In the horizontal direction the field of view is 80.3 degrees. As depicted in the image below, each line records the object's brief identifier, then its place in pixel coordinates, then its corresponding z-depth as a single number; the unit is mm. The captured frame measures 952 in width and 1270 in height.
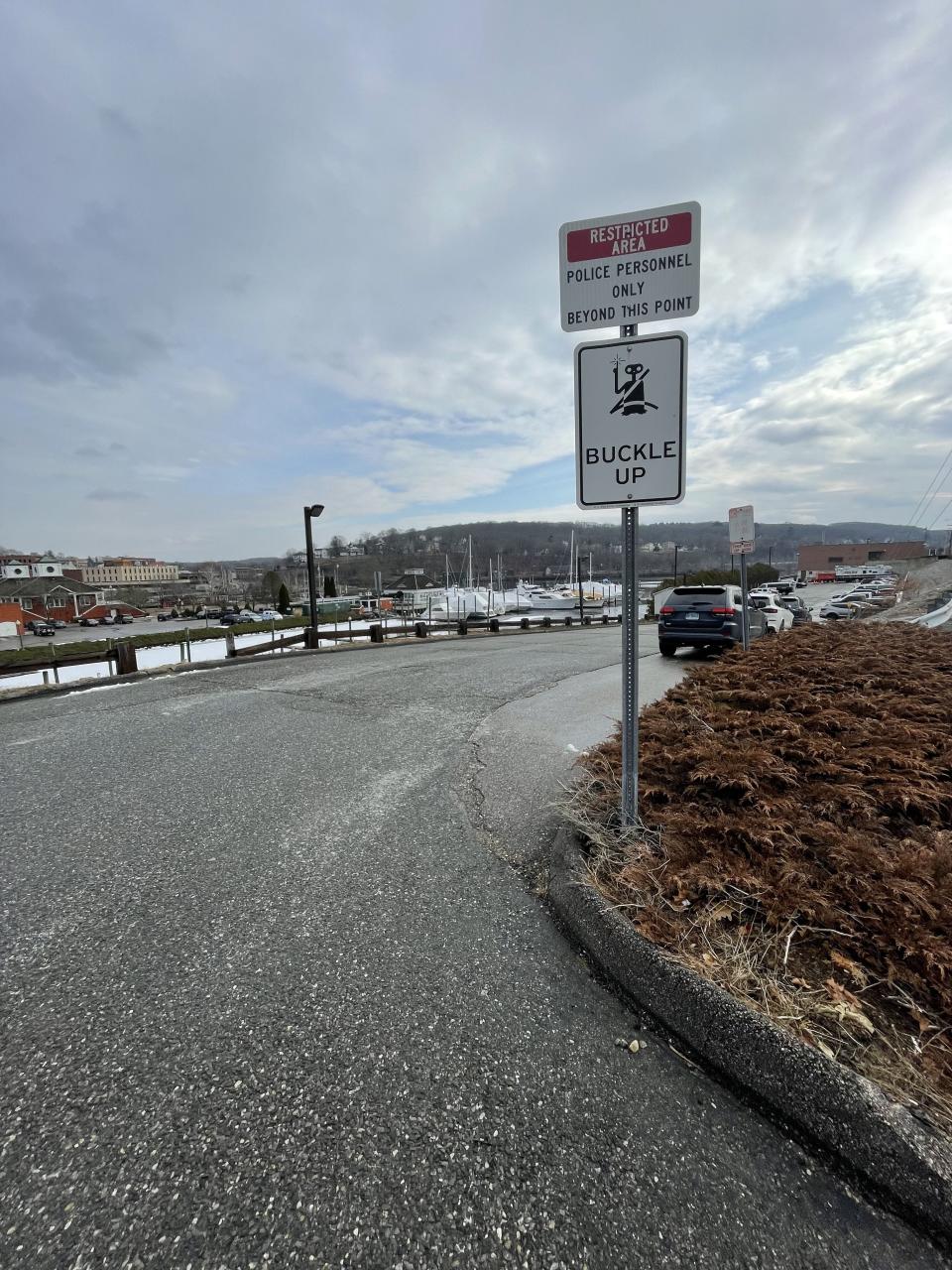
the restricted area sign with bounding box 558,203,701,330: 2602
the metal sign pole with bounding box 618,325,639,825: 2783
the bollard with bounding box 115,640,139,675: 9836
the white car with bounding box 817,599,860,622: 28803
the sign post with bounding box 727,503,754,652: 8766
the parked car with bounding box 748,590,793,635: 14250
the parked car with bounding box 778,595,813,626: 20898
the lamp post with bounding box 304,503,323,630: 15957
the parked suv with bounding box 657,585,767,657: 10781
